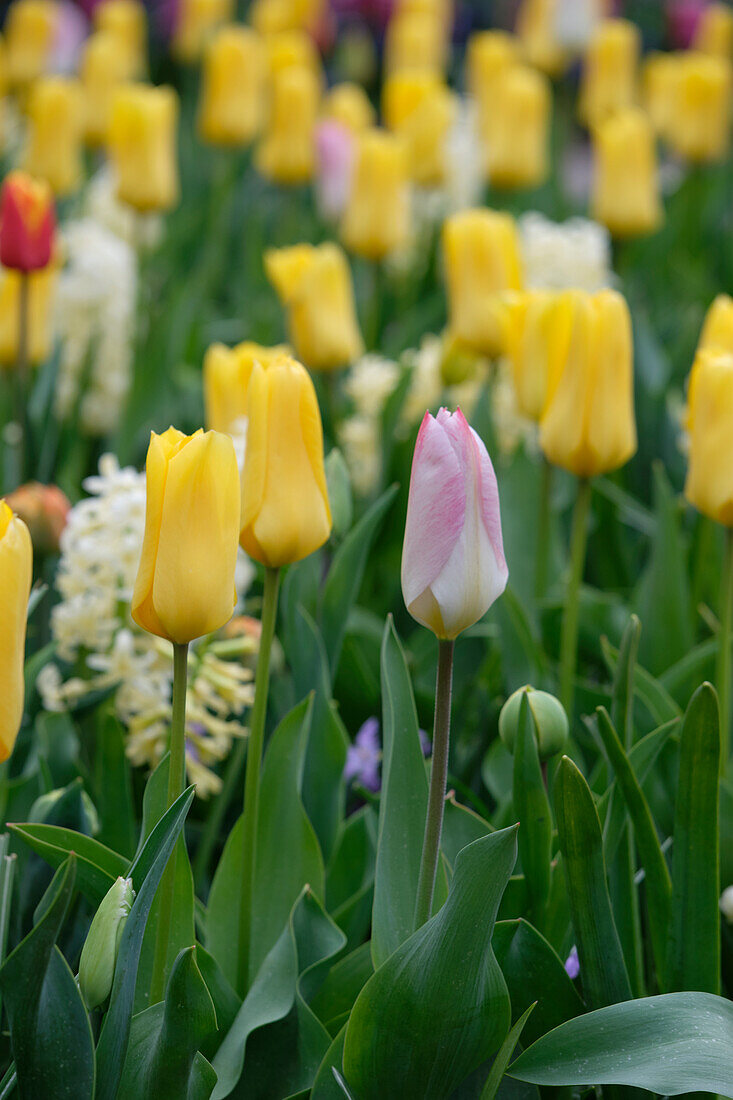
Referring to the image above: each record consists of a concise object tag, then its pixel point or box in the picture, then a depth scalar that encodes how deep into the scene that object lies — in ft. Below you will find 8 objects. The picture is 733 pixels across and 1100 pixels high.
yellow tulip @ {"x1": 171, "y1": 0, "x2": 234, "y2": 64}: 29.32
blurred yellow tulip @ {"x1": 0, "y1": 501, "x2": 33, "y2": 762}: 4.90
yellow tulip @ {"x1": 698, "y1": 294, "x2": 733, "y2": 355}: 8.61
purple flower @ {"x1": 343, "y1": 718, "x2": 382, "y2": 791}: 8.80
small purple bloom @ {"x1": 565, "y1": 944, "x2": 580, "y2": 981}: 6.68
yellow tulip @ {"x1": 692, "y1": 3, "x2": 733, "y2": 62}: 29.96
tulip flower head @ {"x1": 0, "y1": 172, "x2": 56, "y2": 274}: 10.66
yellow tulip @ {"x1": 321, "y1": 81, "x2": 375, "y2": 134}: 21.27
